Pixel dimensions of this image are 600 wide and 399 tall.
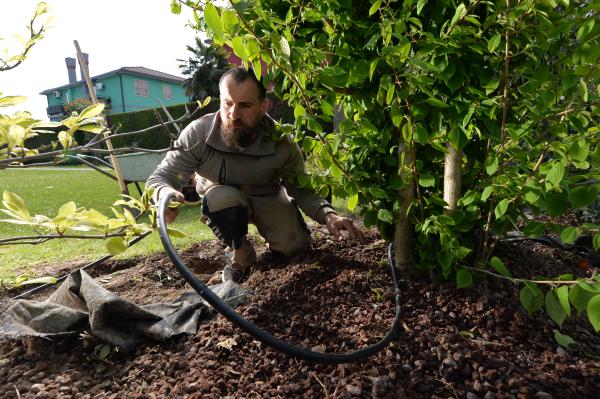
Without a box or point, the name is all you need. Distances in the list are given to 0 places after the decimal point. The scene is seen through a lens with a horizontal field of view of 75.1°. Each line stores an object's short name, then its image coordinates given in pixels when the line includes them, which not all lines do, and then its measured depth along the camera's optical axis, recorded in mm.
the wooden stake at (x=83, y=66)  3673
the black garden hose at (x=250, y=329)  1311
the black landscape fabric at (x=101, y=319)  1618
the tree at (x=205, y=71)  24719
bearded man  2412
